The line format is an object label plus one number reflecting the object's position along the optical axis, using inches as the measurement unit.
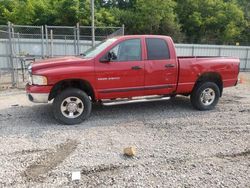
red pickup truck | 176.5
